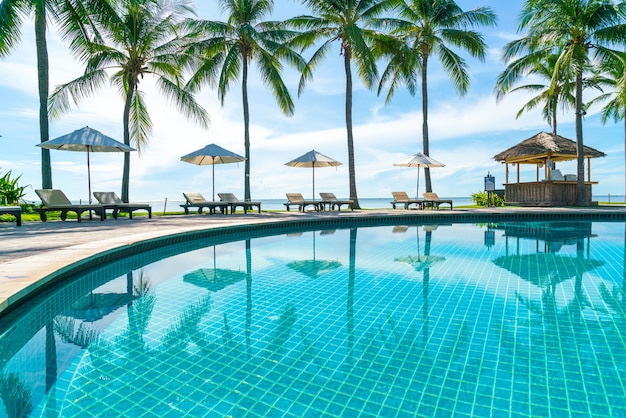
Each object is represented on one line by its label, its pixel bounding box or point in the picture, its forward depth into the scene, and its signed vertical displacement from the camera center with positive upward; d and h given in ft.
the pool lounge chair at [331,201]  49.90 +0.63
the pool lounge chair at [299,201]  48.62 +0.68
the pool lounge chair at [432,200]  51.55 +0.57
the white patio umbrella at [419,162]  51.26 +6.12
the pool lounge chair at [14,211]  26.61 +0.04
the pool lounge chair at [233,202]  45.44 +0.70
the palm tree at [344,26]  51.37 +26.36
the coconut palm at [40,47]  36.06 +16.73
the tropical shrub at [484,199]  63.99 +0.75
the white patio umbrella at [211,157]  45.73 +6.78
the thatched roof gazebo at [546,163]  56.18 +6.29
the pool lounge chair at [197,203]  44.09 +0.62
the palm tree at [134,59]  44.65 +19.88
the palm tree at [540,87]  59.31 +20.96
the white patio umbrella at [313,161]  50.88 +6.49
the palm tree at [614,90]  49.90 +19.56
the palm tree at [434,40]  55.01 +25.25
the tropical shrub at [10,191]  35.86 +2.14
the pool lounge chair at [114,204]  36.10 +0.55
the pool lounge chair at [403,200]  50.95 +0.66
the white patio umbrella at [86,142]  33.94 +6.67
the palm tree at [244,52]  52.75 +23.30
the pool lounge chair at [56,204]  31.71 +0.59
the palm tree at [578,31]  49.24 +23.85
